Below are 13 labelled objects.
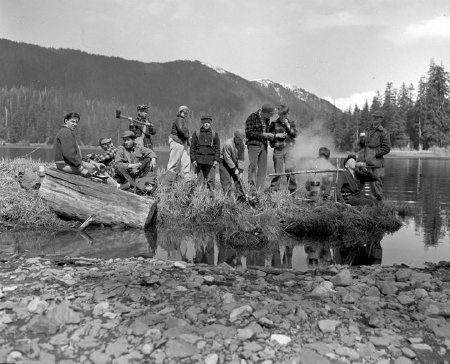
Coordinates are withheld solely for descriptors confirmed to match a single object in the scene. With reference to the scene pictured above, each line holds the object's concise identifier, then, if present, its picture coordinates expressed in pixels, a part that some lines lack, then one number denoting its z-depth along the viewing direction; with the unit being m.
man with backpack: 10.62
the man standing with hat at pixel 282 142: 11.38
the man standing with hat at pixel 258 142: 10.98
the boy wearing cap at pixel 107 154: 11.89
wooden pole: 11.11
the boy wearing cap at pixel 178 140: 11.69
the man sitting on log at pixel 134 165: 11.15
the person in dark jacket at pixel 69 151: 9.33
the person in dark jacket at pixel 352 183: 10.95
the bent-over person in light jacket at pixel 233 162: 10.56
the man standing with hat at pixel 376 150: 11.27
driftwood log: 9.70
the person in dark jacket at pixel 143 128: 12.48
